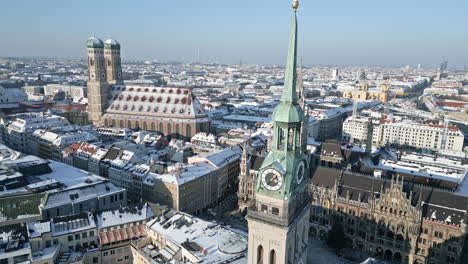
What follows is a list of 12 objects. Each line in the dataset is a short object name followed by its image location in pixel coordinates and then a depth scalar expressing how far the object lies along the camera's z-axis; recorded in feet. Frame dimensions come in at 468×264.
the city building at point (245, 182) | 370.53
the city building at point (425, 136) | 603.06
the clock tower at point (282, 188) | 144.77
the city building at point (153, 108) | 607.78
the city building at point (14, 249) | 215.10
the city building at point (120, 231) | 252.62
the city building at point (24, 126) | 545.85
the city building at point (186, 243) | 213.87
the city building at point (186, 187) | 346.13
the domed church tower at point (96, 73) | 638.94
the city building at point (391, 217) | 268.62
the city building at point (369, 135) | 448.29
